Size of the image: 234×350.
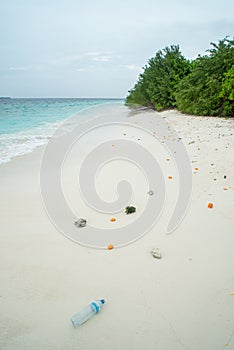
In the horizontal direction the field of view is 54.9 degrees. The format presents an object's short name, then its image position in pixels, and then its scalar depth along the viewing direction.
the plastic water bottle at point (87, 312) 1.68
